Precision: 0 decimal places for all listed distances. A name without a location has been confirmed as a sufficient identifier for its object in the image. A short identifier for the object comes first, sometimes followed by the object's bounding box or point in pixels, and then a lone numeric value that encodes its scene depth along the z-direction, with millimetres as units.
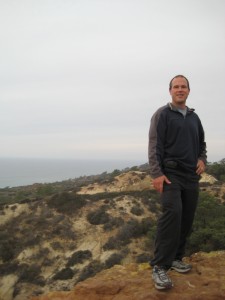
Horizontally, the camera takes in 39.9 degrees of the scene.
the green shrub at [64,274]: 13307
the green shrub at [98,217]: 17683
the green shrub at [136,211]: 18547
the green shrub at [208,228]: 11938
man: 3744
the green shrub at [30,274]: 13461
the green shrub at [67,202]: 19281
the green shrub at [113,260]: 13770
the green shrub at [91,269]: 12948
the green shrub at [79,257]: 14299
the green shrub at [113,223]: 16969
